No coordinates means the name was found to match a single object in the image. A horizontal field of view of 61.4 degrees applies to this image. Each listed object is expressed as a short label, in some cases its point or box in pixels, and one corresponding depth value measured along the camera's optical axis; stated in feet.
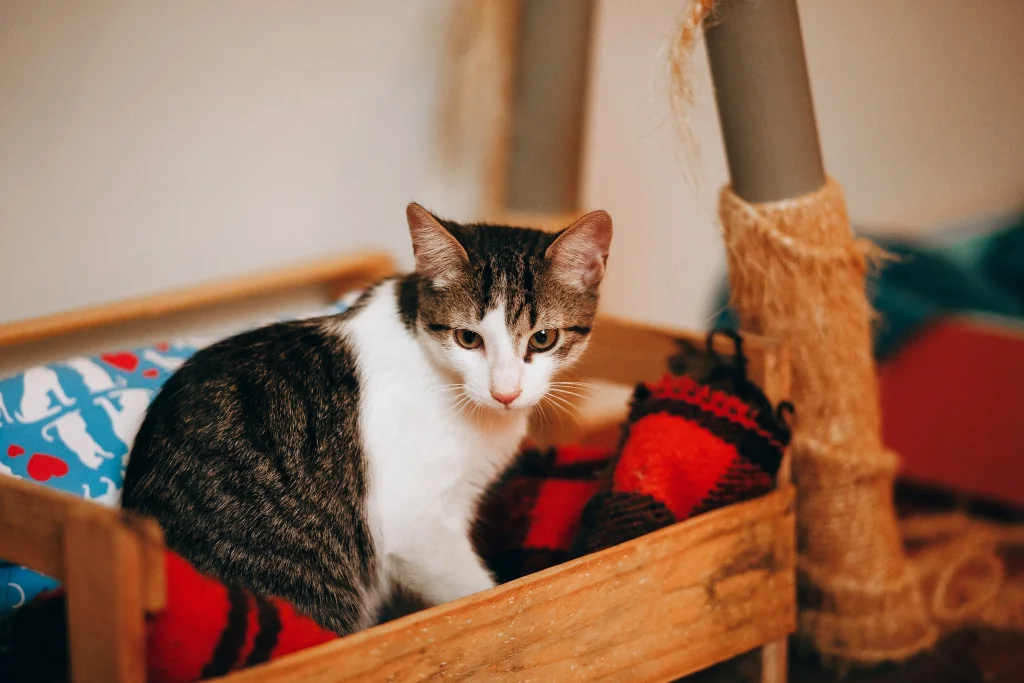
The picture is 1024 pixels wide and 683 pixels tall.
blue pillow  3.19
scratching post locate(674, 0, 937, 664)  3.77
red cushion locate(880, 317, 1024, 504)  6.12
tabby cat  2.92
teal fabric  6.43
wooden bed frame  2.06
